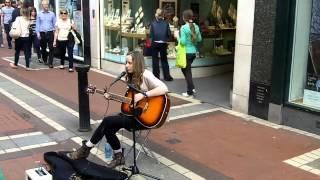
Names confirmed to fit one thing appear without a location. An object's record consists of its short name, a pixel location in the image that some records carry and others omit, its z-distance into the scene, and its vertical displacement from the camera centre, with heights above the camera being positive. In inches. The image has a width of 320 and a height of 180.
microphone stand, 188.1 -62.6
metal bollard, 249.0 -45.9
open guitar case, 173.0 -58.8
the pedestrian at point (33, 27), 495.1 -11.6
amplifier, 168.6 -58.7
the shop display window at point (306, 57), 265.0 -23.6
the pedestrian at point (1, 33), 680.7 -24.8
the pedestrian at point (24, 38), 460.8 -22.1
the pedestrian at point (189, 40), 347.3 -17.6
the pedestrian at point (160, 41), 401.1 -21.4
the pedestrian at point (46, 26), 477.4 -10.2
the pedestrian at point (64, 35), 461.4 -18.8
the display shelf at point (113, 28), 459.6 -11.6
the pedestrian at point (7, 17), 668.1 -1.3
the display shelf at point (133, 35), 440.9 -18.0
